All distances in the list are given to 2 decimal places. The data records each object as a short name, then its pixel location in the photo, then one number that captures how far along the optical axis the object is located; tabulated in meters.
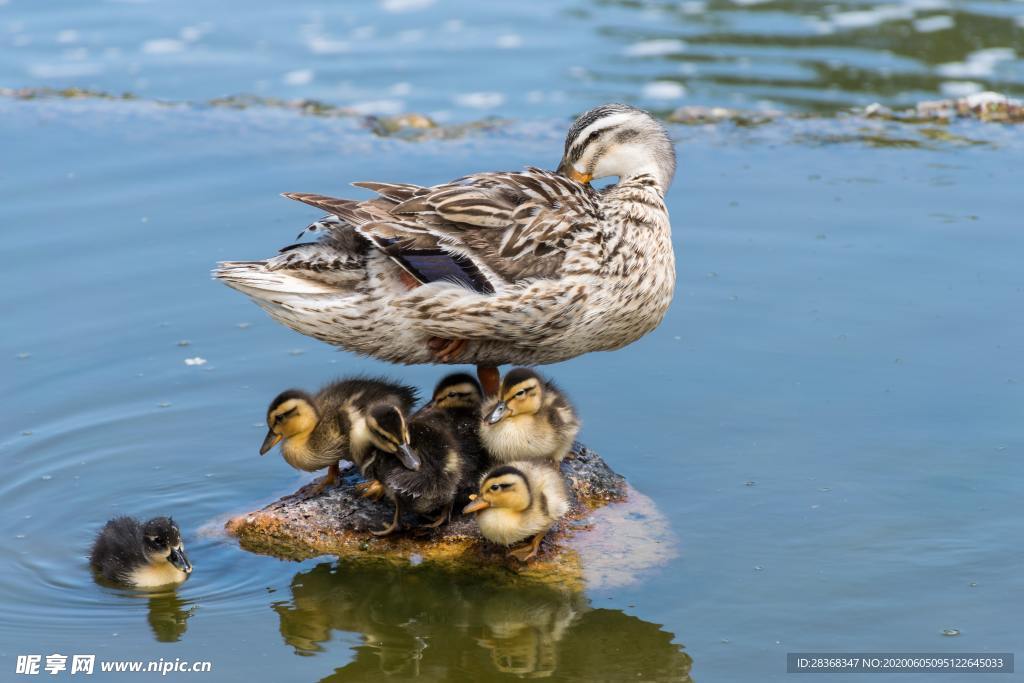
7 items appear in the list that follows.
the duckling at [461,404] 13.05
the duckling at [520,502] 11.52
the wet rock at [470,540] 12.09
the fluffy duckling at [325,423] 12.48
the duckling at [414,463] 11.81
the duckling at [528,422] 12.27
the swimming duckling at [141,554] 11.49
